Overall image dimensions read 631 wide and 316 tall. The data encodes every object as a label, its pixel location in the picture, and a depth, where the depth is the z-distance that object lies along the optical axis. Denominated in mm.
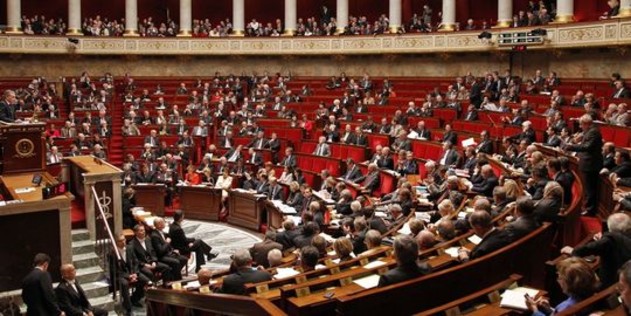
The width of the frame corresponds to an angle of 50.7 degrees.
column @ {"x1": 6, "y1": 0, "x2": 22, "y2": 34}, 25922
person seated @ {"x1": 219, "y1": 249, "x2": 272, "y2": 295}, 6271
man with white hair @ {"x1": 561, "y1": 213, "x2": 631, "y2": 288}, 4836
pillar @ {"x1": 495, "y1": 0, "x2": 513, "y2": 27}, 22266
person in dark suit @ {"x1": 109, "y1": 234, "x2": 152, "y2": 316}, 8758
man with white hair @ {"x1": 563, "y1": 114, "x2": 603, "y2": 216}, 8938
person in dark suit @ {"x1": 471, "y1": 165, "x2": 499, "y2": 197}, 9859
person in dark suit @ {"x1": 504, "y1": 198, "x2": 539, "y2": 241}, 5969
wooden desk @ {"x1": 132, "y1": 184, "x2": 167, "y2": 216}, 15617
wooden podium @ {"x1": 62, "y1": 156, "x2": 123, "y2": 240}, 9609
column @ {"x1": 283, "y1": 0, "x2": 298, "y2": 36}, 27781
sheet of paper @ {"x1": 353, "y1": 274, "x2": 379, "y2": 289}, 5509
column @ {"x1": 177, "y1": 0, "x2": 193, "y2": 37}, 28141
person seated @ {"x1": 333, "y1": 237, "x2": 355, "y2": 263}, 6781
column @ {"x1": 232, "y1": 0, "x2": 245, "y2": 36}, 28188
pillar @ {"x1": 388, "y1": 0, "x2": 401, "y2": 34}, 25734
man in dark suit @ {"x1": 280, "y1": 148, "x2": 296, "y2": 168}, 15922
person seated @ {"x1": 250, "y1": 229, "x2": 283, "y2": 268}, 8219
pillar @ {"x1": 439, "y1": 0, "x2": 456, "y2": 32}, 23953
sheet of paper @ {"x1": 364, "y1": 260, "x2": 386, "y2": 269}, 6137
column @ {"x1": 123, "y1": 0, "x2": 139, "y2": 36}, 27812
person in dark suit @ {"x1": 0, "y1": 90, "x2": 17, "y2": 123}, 10447
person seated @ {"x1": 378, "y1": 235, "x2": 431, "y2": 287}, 5051
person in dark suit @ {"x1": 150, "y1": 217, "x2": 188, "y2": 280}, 9938
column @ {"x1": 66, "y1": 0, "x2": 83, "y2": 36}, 27141
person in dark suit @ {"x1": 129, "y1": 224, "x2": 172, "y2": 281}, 9453
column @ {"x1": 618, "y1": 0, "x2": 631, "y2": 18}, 17281
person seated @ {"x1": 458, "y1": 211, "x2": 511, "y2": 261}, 5738
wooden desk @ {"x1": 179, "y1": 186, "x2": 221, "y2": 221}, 15633
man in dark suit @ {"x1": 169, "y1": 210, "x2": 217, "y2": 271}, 10727
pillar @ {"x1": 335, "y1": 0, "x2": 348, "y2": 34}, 27141
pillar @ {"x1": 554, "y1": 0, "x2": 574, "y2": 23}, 20031
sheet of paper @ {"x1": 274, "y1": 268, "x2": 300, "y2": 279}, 6723
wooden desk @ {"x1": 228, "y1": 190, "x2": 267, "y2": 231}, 14344
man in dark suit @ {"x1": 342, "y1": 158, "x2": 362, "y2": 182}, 14062
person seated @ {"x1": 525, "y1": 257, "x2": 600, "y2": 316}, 4039
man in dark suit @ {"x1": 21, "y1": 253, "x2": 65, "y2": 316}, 7133
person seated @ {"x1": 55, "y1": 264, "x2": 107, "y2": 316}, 7402
